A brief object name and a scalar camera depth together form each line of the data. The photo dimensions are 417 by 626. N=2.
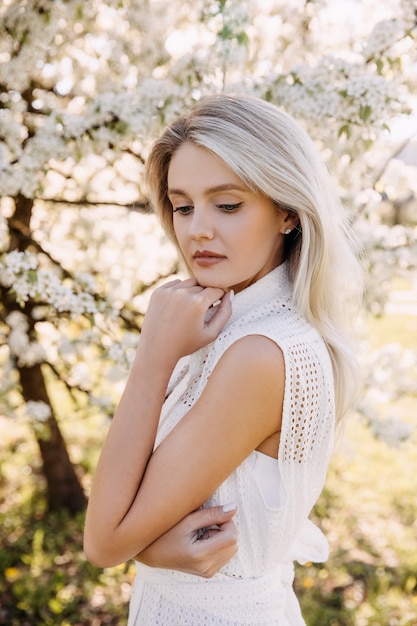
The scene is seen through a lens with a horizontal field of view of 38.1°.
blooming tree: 2.57
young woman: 1.32
